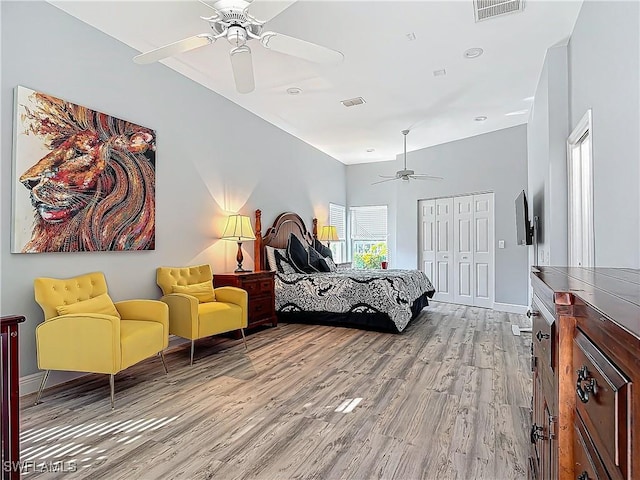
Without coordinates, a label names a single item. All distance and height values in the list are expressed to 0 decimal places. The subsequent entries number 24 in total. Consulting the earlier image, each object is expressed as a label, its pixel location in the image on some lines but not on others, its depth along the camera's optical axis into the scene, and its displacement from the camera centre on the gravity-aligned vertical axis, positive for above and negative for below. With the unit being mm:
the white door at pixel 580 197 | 3020 +390
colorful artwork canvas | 2828 +527
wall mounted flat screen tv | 4594 +211
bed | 4777 -705
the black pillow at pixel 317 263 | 6061 -335
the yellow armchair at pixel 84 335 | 2637 -662
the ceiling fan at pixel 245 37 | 2421 +1378
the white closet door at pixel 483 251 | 6648 -165
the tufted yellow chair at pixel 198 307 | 3537 -642
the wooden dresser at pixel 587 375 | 576 -268
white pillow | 5574 -236
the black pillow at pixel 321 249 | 6755 -128
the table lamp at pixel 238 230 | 4723 +146
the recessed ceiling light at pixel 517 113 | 5492 +1864
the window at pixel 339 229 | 8168 +289
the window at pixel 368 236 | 8555 +130
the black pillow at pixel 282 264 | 5629 -324
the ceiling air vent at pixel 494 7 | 2959 +1837
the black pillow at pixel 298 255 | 5883 -208
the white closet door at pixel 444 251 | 7215 -178
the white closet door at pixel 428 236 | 7477 +109
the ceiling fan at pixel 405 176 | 6523 +1264
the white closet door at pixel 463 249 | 6918 -135
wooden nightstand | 4512 -601
